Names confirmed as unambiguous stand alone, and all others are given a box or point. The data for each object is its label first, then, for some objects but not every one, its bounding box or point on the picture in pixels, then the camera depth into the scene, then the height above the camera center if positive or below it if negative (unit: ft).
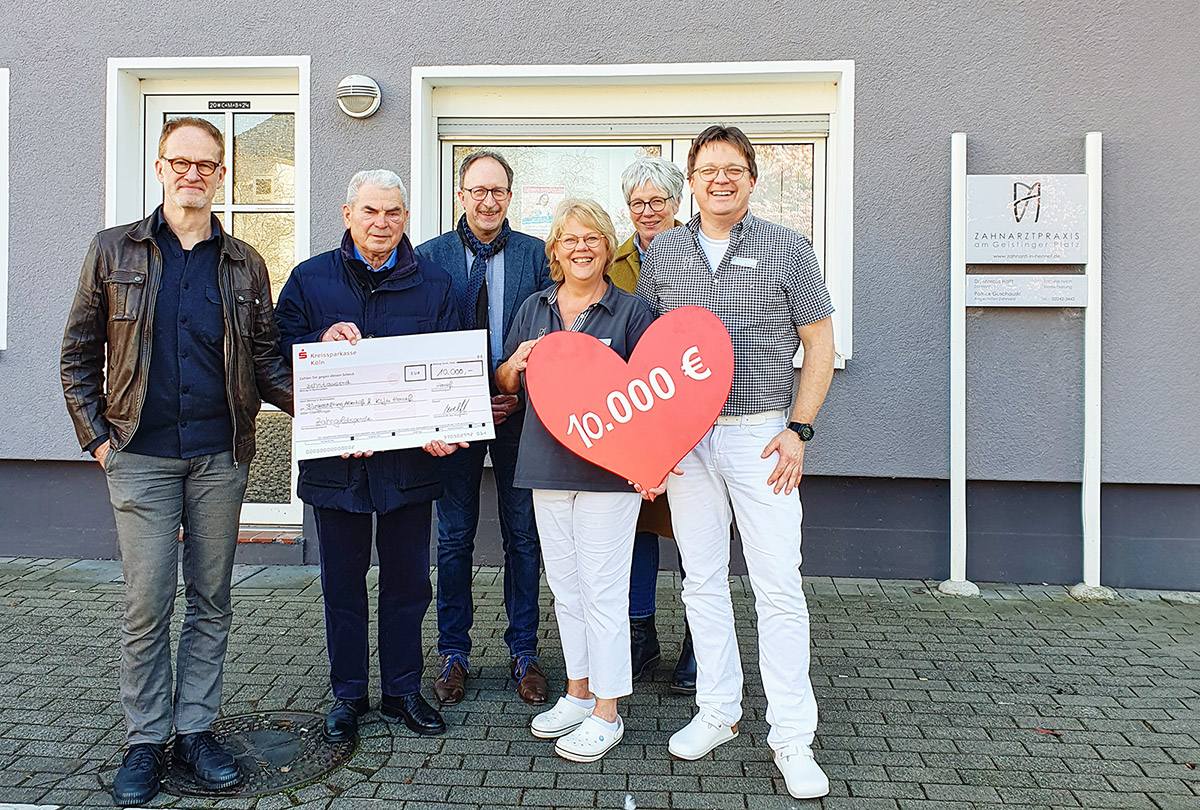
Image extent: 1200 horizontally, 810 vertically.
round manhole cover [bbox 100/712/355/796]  9.78 -4.06
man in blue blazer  12.31 -0.94
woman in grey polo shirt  10.26 -1.15
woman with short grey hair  12.41 -1.41
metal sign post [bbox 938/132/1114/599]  16.80 +2.65
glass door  18.74 +4.19
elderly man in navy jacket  10.68 -1.03
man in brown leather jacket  9.50 -0.20
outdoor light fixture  17.43 +5.74
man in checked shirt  9.92 -0.56
